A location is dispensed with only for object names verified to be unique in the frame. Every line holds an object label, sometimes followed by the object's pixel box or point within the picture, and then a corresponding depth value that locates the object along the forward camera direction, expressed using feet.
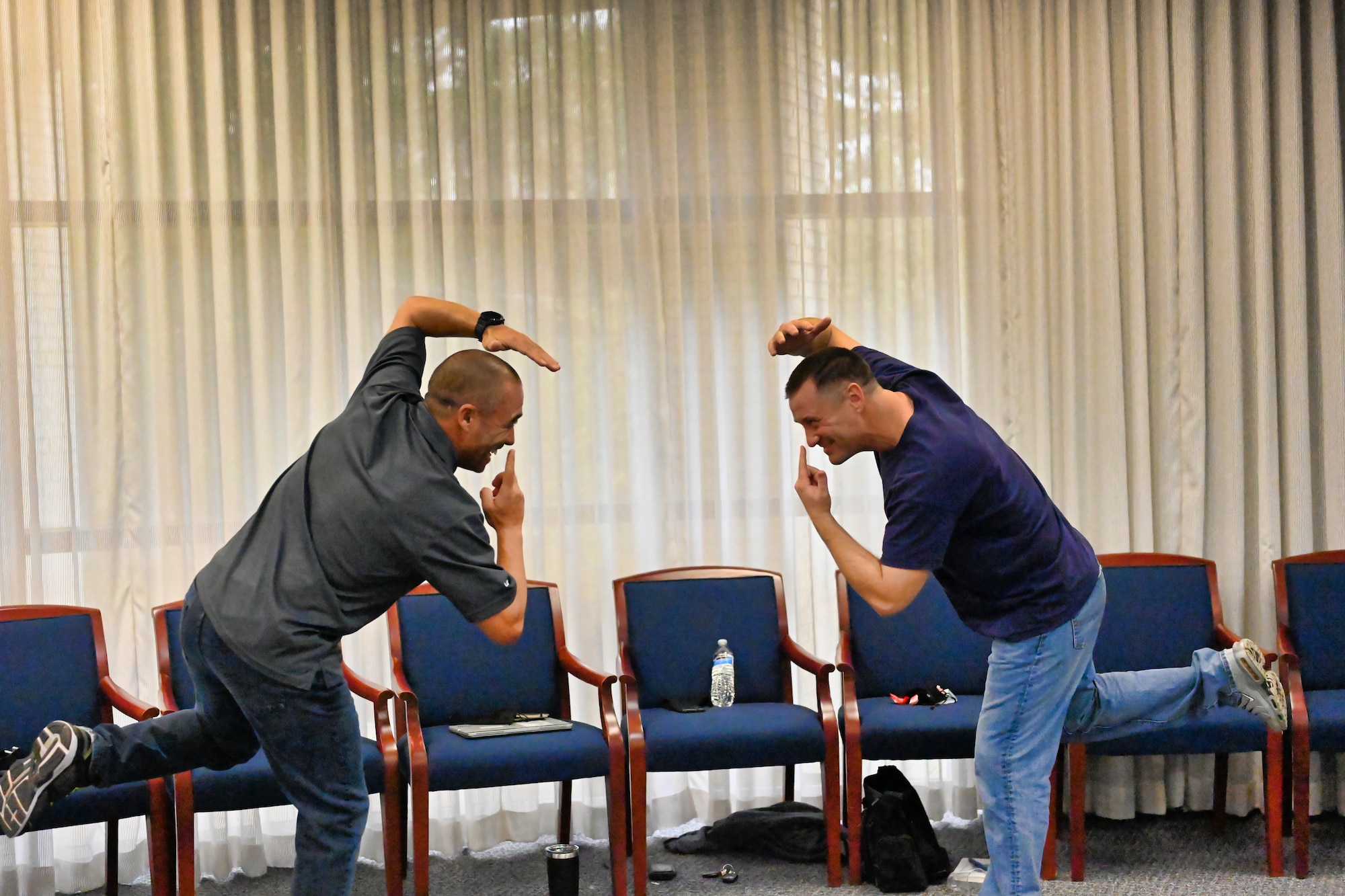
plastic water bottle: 14.16
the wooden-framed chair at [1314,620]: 14.34
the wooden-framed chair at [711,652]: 13.16
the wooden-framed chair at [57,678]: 12.71
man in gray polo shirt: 8.80
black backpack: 12.63
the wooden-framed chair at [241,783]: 11.84
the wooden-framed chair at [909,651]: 14.33
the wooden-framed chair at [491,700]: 12.27
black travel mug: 12.11
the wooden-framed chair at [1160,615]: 14.57
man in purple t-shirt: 9.10
